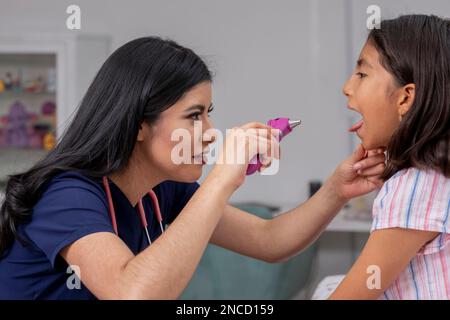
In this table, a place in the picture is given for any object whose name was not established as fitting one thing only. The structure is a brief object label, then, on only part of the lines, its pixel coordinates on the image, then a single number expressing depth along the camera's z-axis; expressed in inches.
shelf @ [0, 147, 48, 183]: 139.0
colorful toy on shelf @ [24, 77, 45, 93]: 140.9
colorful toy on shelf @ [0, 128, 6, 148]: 140.0
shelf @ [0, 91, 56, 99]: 142.2
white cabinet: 132.7
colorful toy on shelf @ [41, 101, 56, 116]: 140.3
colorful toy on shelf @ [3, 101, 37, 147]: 139.8
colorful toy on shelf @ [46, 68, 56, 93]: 138.7
